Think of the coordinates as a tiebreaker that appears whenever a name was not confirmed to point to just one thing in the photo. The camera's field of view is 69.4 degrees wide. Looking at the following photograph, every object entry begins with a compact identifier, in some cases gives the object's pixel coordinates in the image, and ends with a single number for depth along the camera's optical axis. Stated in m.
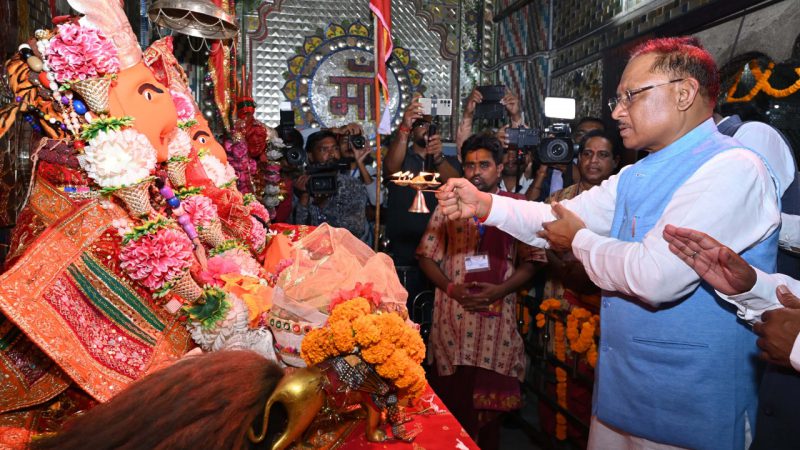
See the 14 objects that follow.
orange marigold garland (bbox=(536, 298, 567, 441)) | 3.81
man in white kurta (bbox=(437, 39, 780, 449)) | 1.86
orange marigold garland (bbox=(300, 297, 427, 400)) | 1.52
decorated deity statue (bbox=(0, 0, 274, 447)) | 1.77
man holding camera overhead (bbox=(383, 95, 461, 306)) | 4.89
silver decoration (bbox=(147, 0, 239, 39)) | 3.11
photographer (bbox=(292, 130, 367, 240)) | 5.33
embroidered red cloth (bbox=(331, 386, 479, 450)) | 1.66
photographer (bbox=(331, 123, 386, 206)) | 5.95
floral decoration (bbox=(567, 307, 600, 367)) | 3.47
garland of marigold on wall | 3.81
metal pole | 3.67
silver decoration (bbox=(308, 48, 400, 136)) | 8.38
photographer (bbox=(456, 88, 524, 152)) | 5.08
